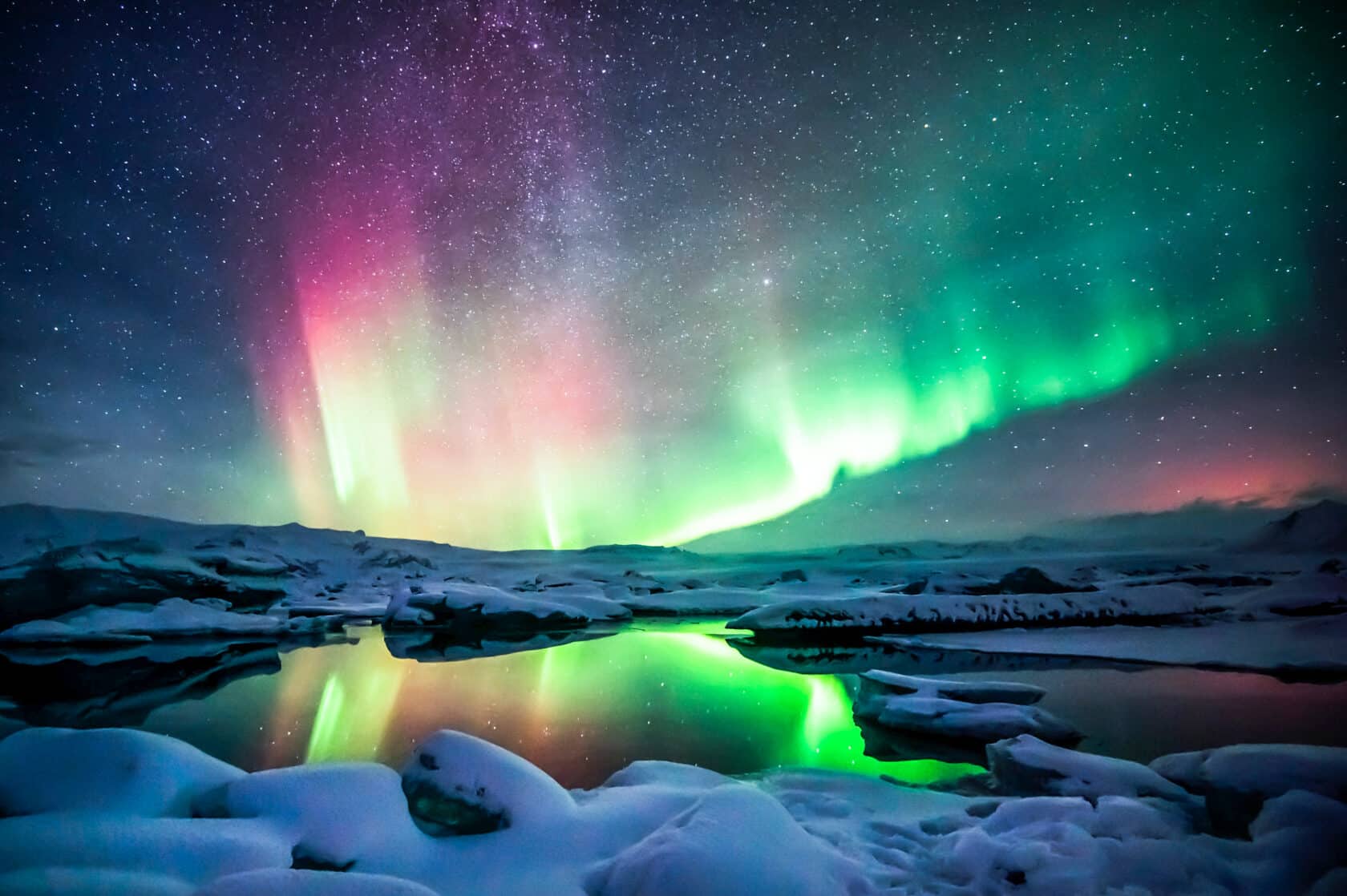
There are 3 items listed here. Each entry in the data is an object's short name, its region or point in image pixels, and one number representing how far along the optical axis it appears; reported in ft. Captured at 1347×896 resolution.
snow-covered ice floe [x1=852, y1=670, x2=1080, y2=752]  24.75
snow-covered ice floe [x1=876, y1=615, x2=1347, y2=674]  40.42
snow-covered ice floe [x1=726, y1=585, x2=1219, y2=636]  66.95
